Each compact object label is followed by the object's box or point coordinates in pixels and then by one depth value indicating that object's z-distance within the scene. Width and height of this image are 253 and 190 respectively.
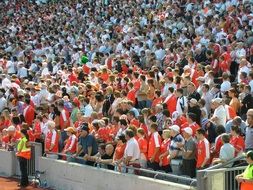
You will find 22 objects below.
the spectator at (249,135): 15.61
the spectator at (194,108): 17.89
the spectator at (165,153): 16.65
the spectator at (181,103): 19.06
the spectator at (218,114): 17.06
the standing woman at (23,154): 20.69
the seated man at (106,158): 17.89
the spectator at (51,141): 20.14
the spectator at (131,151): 16.98
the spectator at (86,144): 18.48
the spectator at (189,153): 15.94
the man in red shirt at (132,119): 18.31
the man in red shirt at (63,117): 21.09
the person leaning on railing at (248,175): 13.33
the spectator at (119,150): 17.38
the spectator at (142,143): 17.03
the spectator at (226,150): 15.09
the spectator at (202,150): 15.66
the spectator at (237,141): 15.48
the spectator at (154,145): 16.80
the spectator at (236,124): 16.06
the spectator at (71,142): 19.22
